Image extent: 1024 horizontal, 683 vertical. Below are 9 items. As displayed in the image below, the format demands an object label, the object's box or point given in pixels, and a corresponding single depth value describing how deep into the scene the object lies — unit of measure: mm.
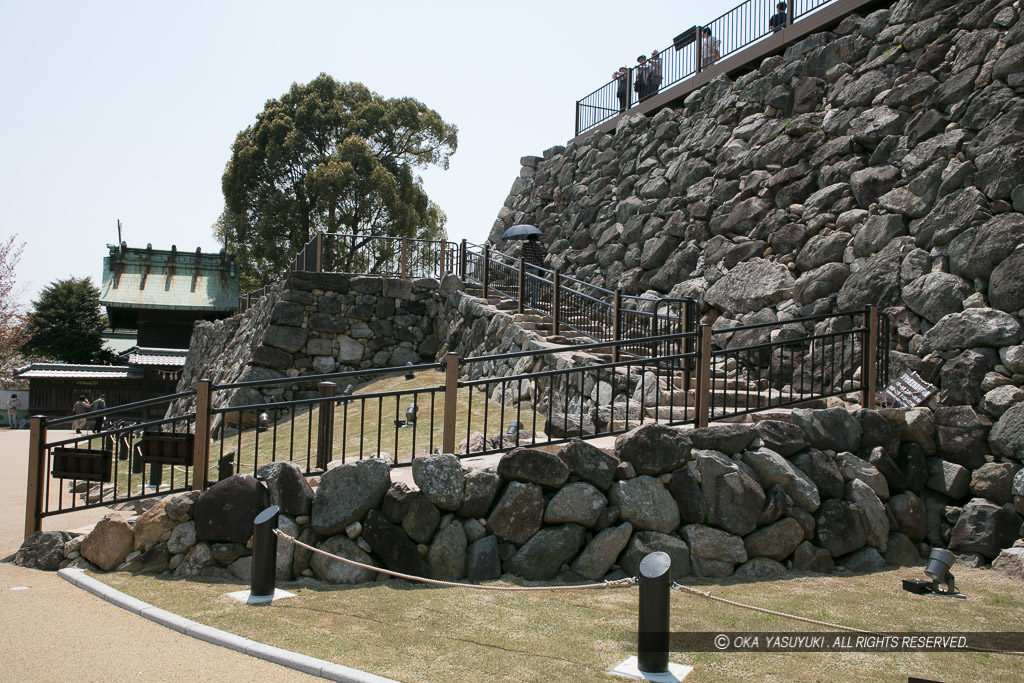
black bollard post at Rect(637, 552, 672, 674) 4309
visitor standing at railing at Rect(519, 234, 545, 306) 17422
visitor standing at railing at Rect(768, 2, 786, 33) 16062
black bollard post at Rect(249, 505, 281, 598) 5742
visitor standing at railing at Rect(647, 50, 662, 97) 19953
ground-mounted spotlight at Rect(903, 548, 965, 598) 6656
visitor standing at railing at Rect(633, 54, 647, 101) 20438
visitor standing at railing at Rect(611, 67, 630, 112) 21297
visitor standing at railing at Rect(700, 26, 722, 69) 18172
